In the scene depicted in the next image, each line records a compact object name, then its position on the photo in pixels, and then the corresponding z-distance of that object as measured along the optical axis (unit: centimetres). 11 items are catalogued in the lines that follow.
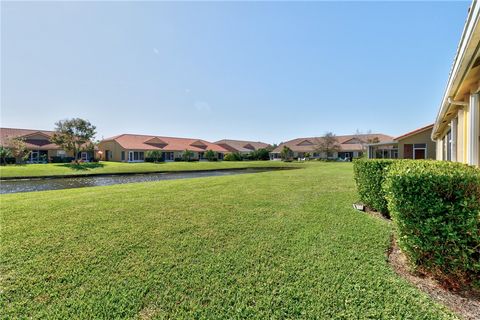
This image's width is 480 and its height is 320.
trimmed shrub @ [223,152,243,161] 4706
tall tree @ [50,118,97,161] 3047
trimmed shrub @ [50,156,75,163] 3443
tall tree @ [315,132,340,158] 4744
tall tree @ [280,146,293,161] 4890
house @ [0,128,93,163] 3366
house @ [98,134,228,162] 3978
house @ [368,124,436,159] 2136
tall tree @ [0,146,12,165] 2747
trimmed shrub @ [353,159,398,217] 581
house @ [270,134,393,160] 4838
